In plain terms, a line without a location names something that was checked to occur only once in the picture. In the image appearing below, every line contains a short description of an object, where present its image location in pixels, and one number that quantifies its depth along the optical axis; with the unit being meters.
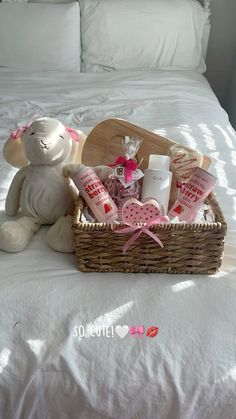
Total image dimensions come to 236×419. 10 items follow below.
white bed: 0.75
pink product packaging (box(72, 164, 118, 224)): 0.92
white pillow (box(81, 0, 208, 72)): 2.48
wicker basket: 0.84
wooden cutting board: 1.10
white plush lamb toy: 0.97
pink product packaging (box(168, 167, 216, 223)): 0.91
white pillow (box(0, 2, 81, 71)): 2.43
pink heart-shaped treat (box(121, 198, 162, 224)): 0.88
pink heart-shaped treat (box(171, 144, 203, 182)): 1.03
